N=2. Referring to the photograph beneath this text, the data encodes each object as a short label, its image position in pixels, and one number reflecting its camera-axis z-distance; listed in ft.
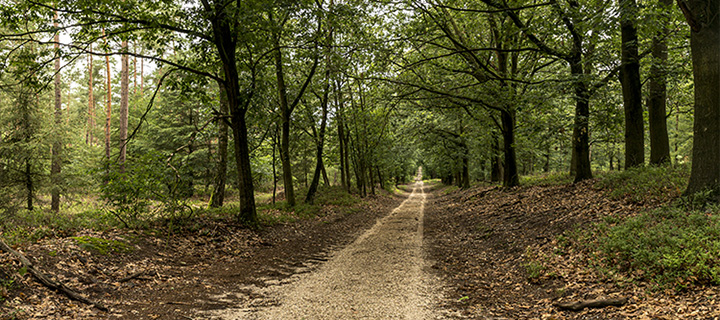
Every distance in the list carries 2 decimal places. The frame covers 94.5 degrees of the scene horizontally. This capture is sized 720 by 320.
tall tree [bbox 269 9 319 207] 47.96
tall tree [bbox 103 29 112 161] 63.61
